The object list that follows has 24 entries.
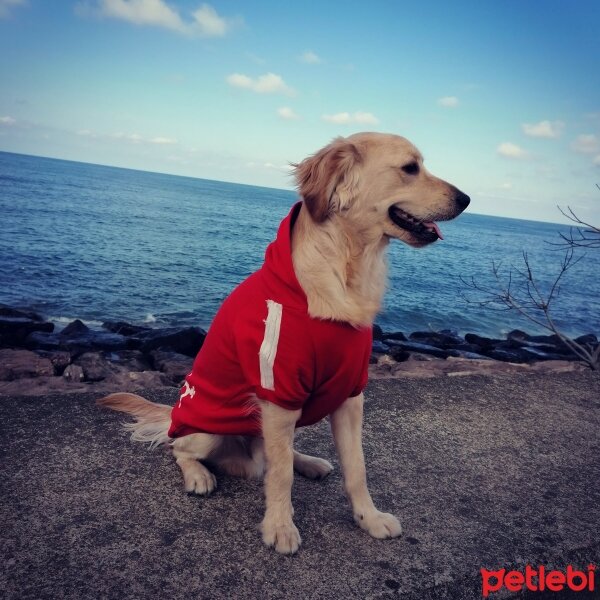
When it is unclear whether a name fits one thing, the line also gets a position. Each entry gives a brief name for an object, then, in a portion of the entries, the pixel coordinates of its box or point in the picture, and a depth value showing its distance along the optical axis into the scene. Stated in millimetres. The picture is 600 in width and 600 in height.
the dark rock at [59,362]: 5067
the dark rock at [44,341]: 8070
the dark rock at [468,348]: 11509
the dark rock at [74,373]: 4463
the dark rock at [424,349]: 10094
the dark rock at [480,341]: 12528
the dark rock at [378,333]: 11222
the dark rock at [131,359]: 7016
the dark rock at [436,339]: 11797
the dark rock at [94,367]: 4647
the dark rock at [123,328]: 10156
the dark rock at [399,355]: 8047
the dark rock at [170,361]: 6527
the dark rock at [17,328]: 8295
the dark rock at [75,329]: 9195
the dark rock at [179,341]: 8166
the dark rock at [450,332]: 13323
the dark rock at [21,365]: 4426
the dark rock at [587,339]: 13624
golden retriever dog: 2150
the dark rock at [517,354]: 11344
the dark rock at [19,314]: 9797
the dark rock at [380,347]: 9641
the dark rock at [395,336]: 11516
